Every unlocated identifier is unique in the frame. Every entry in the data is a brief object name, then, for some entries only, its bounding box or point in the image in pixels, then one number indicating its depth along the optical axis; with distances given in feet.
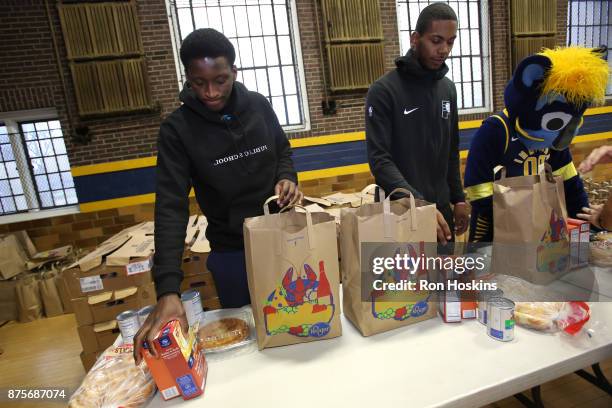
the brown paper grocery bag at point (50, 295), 11.68
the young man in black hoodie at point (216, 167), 3.46
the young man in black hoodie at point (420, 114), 4.57
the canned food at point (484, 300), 3.29
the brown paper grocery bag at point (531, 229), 3.49
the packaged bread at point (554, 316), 3.02
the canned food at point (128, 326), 3.47
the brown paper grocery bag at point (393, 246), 3.02
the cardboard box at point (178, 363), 2.55
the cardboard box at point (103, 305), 7.68
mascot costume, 4.26
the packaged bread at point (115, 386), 2.71
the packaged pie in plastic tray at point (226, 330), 3.30
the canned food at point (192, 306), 3.65
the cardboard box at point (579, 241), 4.02
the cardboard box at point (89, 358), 7.94
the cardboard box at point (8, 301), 11.61
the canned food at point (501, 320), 3.01
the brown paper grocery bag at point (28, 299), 11.49
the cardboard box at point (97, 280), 7.55
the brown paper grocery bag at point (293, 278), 2.98
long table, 2.60
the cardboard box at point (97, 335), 7.80
